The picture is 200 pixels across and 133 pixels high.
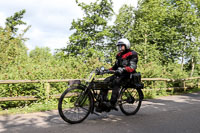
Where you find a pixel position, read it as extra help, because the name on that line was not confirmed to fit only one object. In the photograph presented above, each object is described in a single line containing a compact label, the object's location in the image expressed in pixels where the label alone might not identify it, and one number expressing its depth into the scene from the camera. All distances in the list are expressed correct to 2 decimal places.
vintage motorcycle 4.60
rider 5.11
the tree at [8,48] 13.14
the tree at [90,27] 28.08
